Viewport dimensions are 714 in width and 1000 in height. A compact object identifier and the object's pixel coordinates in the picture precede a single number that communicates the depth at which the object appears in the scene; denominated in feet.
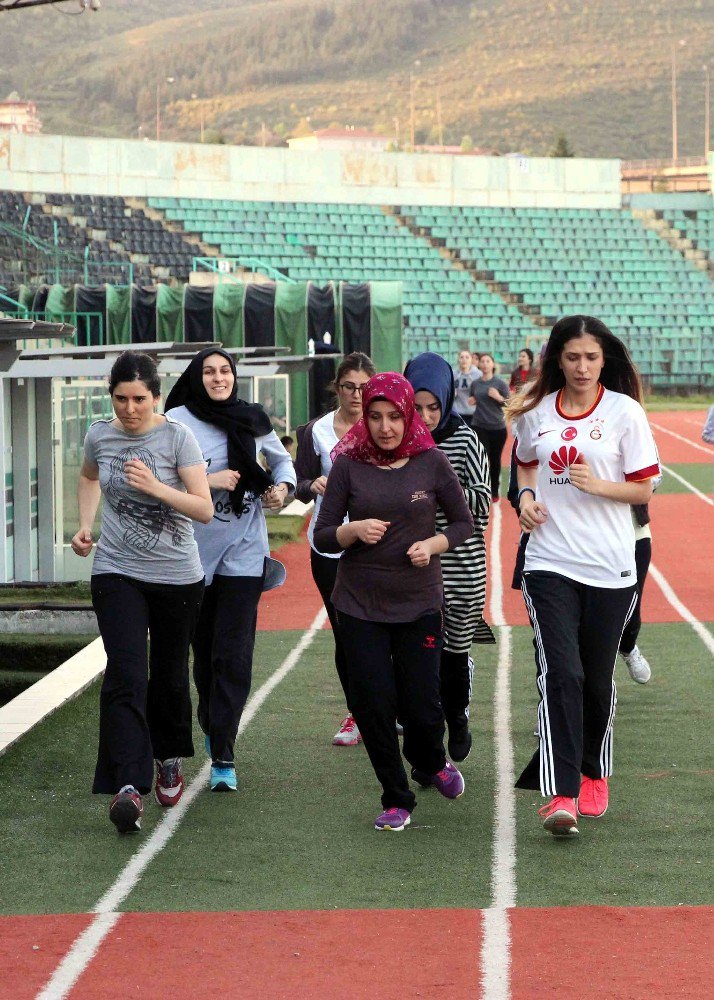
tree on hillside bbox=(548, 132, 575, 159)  361.92
